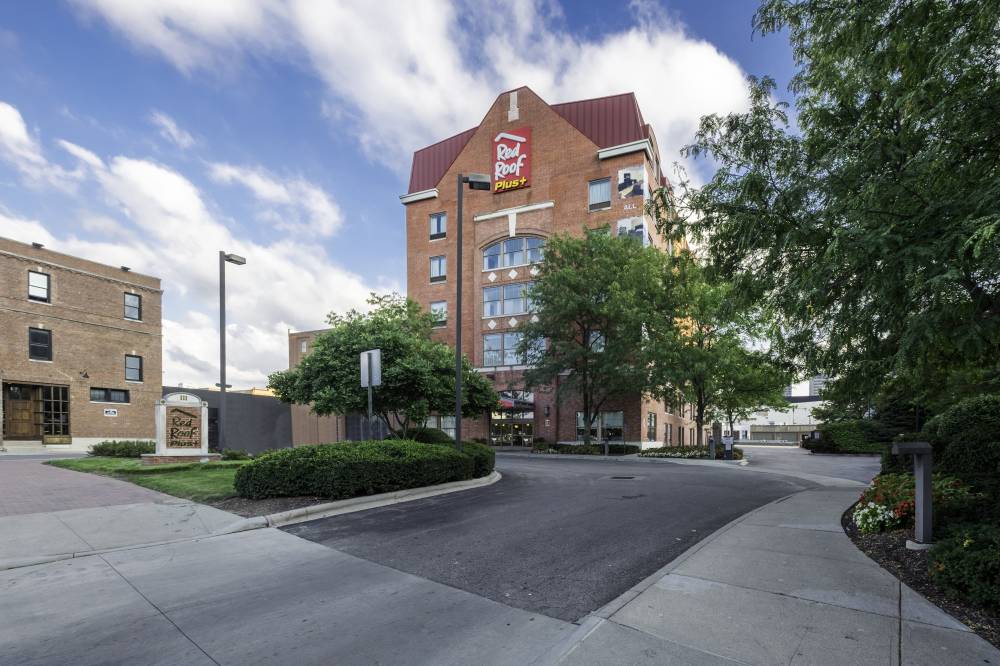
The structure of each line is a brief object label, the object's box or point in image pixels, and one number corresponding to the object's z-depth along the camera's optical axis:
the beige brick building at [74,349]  30.30
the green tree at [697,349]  25.73
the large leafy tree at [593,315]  28.19
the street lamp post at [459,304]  13.77
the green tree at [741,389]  26.00
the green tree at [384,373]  17.05
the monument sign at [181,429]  18.61
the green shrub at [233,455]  20.57
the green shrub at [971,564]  4.53
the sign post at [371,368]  12.27
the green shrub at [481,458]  14.10
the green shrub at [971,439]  9.23
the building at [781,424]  78.81
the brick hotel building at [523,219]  34.16
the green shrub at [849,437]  33.81
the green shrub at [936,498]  6.95
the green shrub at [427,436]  20.97
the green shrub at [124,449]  22.48
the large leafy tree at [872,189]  4.82
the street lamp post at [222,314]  19.06
